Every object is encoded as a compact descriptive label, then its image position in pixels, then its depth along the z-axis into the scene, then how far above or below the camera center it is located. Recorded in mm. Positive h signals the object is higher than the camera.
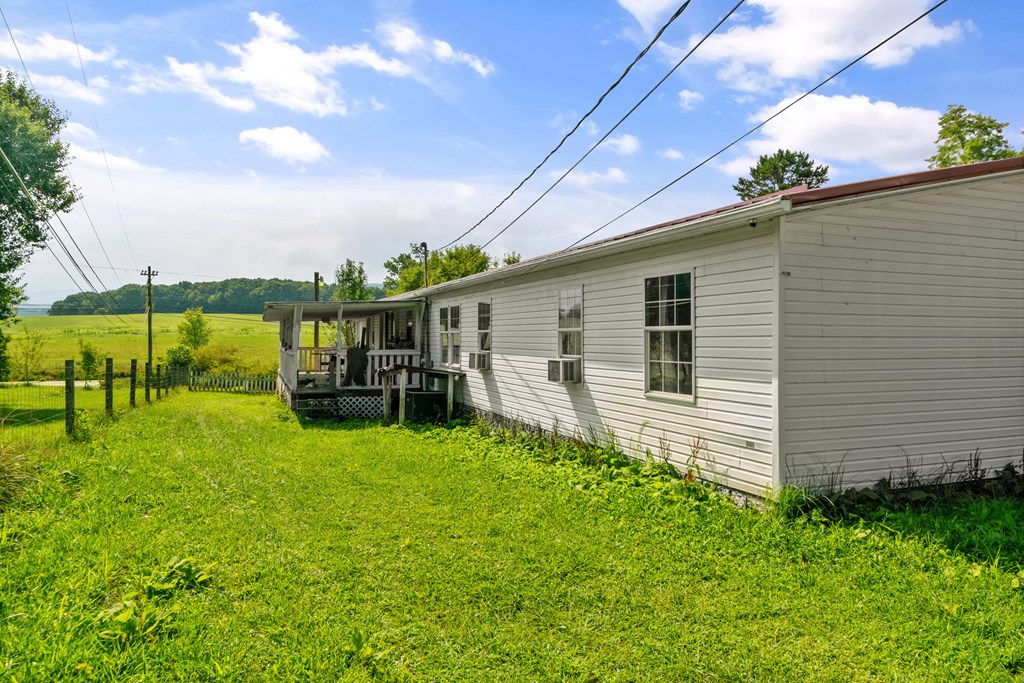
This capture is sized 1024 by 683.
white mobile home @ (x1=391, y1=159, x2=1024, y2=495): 5840 +123
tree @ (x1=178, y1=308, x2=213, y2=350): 33500 +749
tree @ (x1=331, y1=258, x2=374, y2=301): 38531 +4171
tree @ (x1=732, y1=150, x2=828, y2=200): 47281 +14038
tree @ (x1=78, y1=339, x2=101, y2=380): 27812 -796
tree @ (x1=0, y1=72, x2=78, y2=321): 20000 +5875
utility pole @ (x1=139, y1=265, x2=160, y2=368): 32625 +2844
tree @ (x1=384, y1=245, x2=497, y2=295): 38062 +5091
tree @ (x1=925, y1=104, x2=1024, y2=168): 24141 +8610
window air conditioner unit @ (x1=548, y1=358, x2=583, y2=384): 9188 -435
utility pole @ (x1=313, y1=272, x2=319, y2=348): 29359 +2917
